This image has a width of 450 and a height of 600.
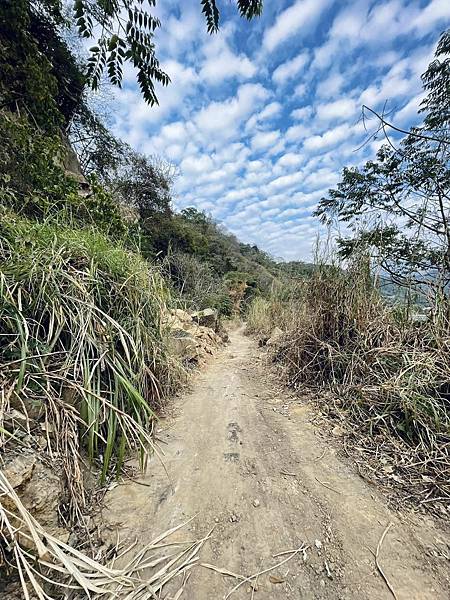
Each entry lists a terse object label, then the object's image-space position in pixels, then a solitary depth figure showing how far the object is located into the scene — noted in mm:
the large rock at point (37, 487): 877
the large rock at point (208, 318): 5960
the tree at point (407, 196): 2211
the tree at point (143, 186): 9148
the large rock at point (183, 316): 3856
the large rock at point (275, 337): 3984
